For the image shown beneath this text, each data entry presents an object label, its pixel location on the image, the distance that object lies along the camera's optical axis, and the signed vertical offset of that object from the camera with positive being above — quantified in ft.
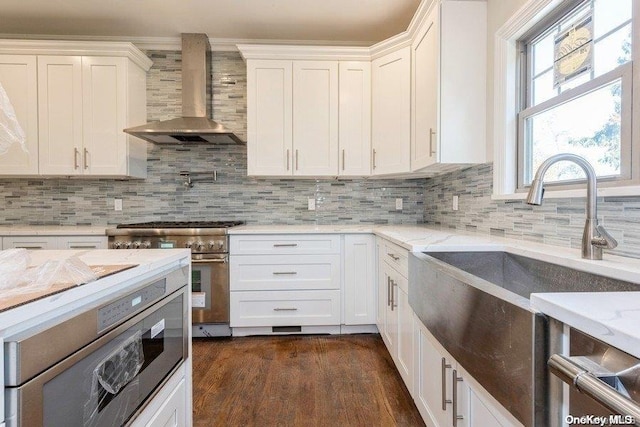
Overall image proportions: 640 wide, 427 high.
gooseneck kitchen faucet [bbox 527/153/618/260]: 3.67 +0.07
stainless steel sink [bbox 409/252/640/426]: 2.23 -1.01
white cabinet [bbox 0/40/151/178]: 9.24 +2.91
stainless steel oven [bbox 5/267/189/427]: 1.98 -1.19
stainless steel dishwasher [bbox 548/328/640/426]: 1.44 -0.82
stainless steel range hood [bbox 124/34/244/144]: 9.78 +3.64
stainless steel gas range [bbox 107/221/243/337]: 8.57 -1.12
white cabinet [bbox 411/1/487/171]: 6.80 +2.64
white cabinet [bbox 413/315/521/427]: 3.11 -2.11
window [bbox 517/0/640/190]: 4.16 +1.70
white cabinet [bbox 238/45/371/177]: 9.51 +2.79
